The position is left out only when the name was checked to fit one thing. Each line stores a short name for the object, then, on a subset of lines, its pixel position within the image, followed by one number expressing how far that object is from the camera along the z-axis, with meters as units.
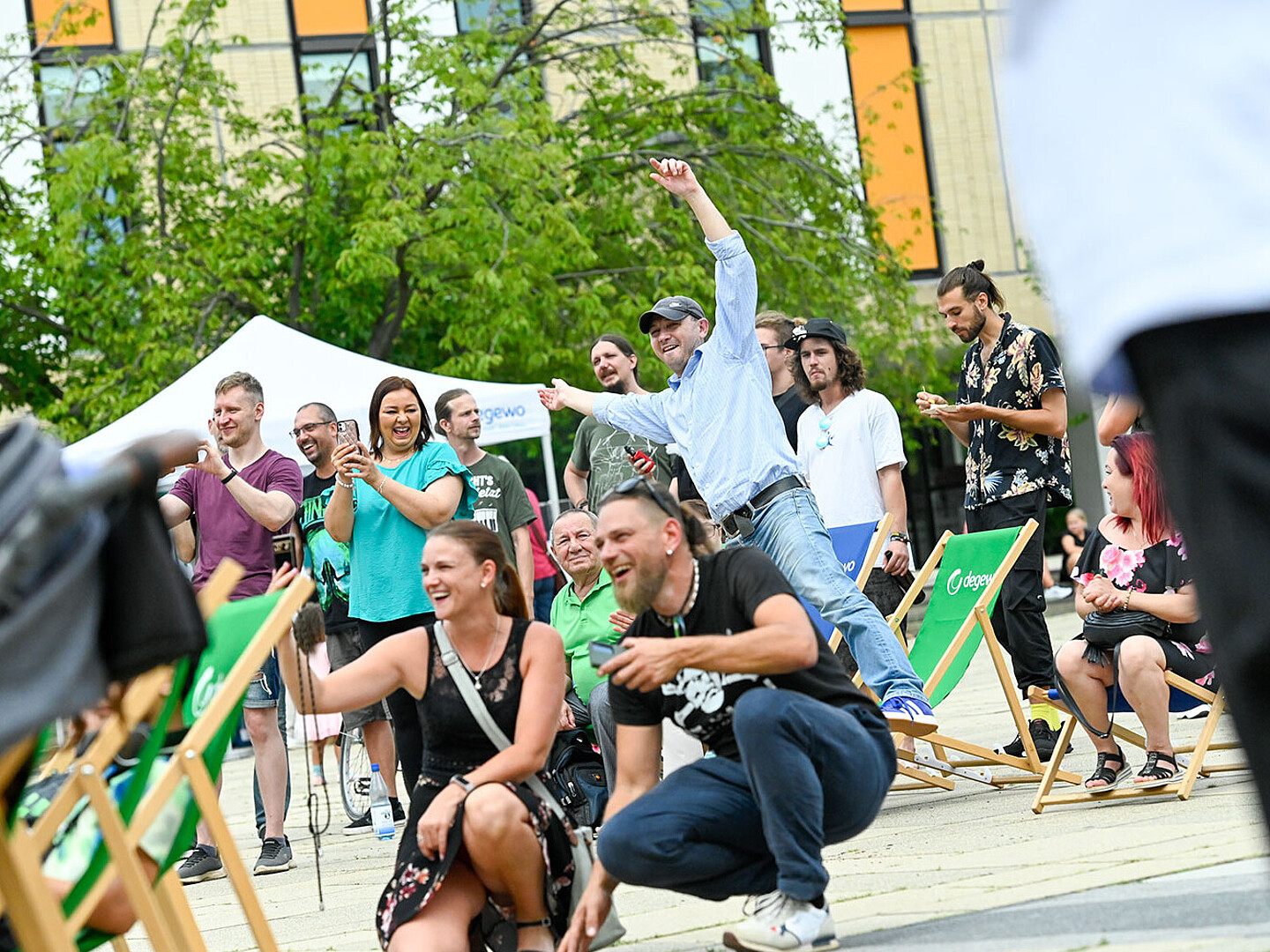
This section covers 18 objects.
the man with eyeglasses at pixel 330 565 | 14.40
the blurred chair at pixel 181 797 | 6.25
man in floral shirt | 13.77
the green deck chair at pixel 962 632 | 12.84
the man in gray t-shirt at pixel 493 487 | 16.08
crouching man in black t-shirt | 7.62
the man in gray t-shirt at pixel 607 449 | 15.03
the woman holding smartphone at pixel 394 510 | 12.77
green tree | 28.80
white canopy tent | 20.87
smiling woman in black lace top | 7.87
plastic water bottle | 14.55
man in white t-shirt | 14.10
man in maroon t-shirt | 13.05
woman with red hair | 11.25
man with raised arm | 11.41
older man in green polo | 13.30
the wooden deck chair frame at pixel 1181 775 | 11.02
